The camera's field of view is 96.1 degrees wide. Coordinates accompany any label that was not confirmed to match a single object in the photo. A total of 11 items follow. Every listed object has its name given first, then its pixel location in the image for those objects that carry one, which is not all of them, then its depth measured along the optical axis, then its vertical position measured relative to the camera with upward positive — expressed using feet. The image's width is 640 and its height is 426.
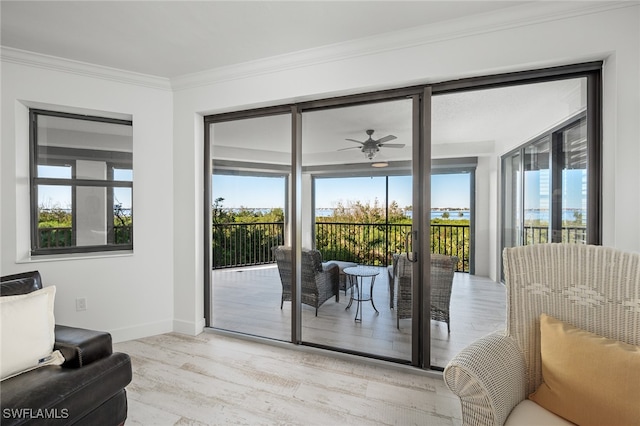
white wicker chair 3.77 -1.60
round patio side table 8.68 -2.18
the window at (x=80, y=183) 8.88 +0.92
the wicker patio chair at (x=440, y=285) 7.75 -2.01
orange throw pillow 3.46 -2.15
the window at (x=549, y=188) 6.72 +0.56
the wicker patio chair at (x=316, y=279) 9.09 -2.19
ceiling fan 8.14 +1.91
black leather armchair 4.10 -2.76
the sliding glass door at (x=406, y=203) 7.08 +0.23
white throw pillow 4.64 -2.08
